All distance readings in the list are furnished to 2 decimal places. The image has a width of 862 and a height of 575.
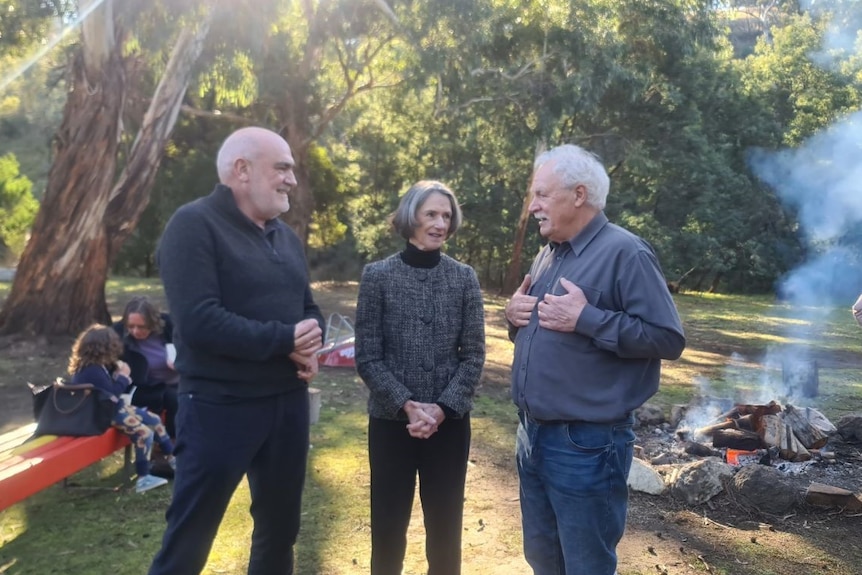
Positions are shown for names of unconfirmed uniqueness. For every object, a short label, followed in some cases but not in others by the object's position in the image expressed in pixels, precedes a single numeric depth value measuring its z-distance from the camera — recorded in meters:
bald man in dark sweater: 2.36
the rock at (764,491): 4.22
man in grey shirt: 2.22
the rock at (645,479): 4.56
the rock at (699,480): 4.39
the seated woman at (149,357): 4.74
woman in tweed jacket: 2.69
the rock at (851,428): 5.60
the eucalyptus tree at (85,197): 9.03
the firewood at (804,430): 5.35
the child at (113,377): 4.25
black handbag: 4.12
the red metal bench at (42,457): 3.41
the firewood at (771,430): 5.23
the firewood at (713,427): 5.58
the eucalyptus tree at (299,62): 11.48
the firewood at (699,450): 5.26
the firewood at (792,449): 5.11
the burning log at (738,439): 5.28
